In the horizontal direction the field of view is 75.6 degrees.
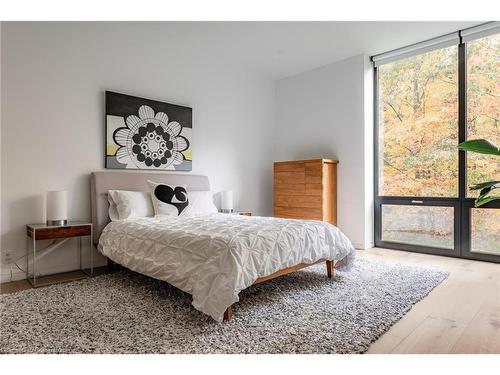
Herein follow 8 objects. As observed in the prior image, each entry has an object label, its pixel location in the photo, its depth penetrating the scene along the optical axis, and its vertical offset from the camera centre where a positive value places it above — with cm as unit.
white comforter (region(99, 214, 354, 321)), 212 -50
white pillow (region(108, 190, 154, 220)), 349 -20
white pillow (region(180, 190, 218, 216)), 385 -22
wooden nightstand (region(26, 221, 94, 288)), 296 -42
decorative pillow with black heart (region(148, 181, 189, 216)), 359 -14
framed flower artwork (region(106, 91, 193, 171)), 377 +67
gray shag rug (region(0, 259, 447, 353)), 184 -90
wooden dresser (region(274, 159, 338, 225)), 463 -5
